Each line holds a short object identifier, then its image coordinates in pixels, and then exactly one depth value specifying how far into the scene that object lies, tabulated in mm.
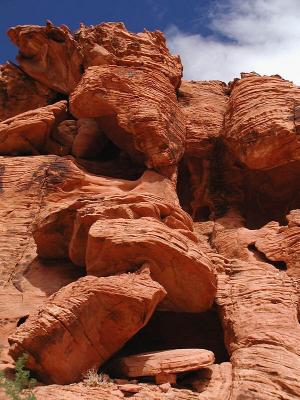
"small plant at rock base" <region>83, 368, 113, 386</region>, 9562
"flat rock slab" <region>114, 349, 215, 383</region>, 10117
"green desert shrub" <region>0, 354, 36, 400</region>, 8242
